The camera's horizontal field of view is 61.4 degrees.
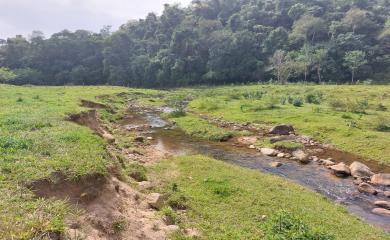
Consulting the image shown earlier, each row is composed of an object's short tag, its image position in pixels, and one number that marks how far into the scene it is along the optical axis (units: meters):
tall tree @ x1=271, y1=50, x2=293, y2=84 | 82.88
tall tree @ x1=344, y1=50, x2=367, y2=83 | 78.56
